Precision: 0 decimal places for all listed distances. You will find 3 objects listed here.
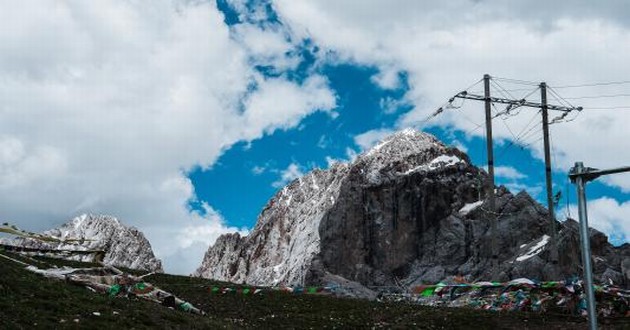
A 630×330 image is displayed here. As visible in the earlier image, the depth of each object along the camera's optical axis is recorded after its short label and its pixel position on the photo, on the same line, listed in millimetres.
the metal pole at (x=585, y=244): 20109
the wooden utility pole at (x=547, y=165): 61531
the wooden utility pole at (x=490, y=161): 61594
